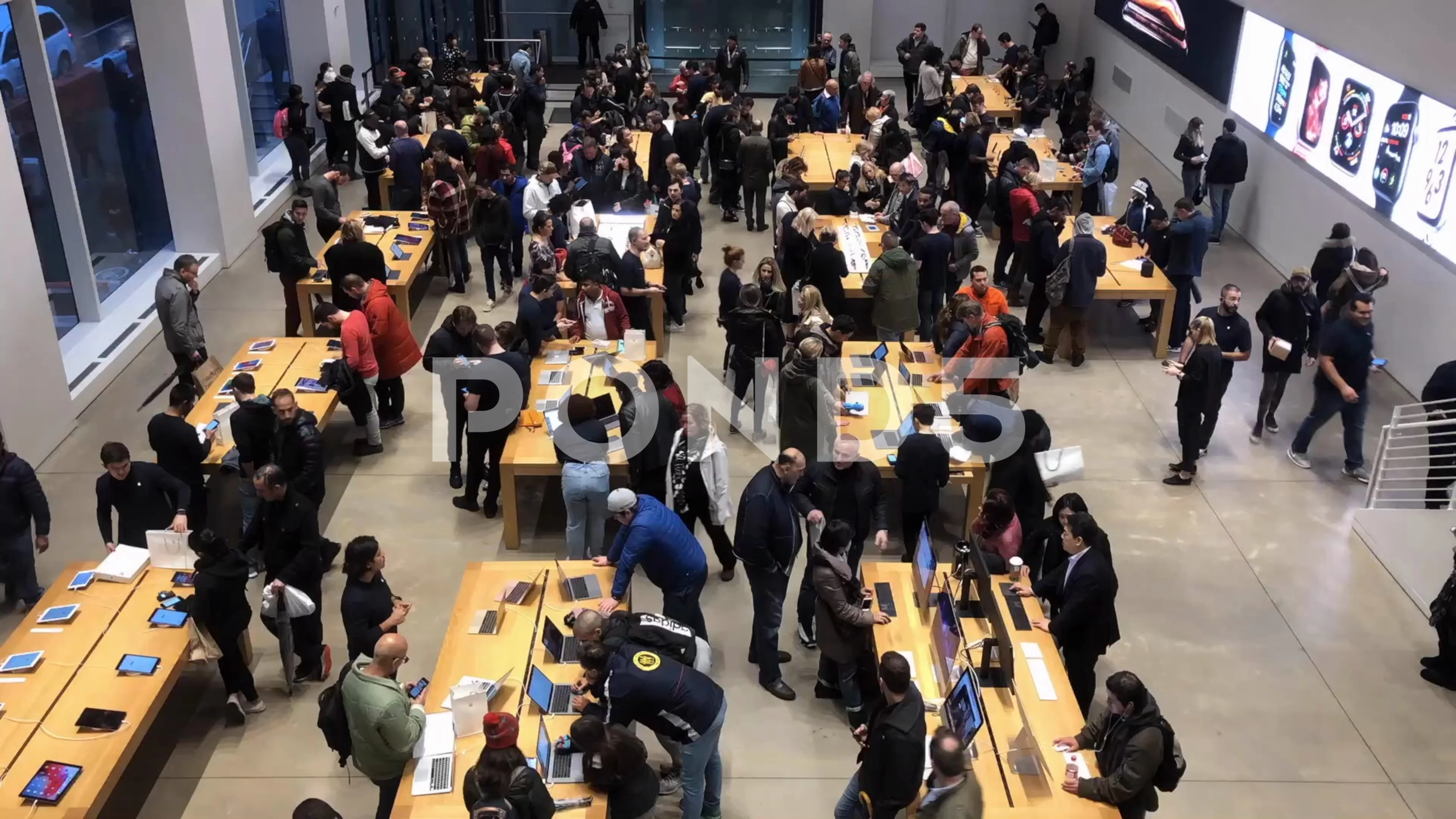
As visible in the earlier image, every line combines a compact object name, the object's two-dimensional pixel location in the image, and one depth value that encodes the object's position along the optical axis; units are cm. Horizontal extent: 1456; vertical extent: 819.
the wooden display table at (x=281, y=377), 891
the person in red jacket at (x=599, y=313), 1000
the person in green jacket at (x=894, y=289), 1045
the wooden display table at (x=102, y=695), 578
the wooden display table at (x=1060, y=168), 1472
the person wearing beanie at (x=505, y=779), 501
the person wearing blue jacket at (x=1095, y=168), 1391
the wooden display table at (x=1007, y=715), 561
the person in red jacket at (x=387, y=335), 958
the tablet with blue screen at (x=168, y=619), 684
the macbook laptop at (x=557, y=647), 644
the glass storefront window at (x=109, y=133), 1169
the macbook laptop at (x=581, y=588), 695
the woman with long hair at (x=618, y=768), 525
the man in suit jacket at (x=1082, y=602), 650
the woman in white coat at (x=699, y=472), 771
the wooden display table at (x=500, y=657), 559
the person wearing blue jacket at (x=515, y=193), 1256
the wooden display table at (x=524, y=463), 853
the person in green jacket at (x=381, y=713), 554
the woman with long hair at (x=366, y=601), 622
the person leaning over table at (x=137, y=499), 751
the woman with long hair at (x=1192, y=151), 1433
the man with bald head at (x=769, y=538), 690
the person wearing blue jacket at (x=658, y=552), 677
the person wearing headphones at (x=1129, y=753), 540
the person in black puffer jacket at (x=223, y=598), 653
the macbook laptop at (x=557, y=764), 568
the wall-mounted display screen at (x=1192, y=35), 1517
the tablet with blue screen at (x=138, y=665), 650
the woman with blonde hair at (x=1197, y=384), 917
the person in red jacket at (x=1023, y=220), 1225
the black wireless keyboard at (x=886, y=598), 693
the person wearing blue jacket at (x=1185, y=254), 1124
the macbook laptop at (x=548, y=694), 607
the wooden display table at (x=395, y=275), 1109
